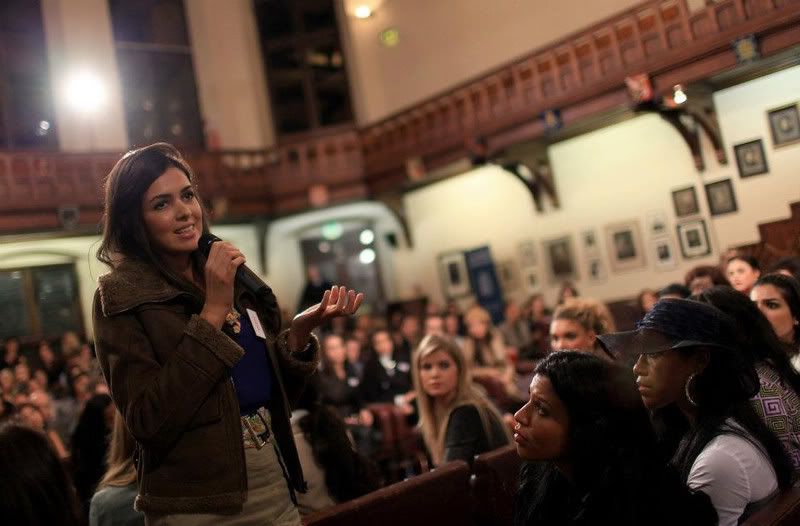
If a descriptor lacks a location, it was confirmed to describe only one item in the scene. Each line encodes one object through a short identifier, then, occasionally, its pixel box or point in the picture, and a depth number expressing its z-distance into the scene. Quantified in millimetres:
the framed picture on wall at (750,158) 9156
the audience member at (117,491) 2605
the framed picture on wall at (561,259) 11398
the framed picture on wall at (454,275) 13094
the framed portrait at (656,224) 10289
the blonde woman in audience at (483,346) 8000
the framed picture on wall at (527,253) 11938
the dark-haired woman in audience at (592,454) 1603
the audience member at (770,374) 2389
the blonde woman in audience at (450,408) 3457
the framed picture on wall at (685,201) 9883
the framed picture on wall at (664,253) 10205
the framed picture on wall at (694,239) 9820
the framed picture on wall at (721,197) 9484
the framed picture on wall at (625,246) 10594
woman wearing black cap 1895
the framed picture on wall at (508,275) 12227
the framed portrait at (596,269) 11047
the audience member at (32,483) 1554
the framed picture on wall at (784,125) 8852
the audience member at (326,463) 3045
